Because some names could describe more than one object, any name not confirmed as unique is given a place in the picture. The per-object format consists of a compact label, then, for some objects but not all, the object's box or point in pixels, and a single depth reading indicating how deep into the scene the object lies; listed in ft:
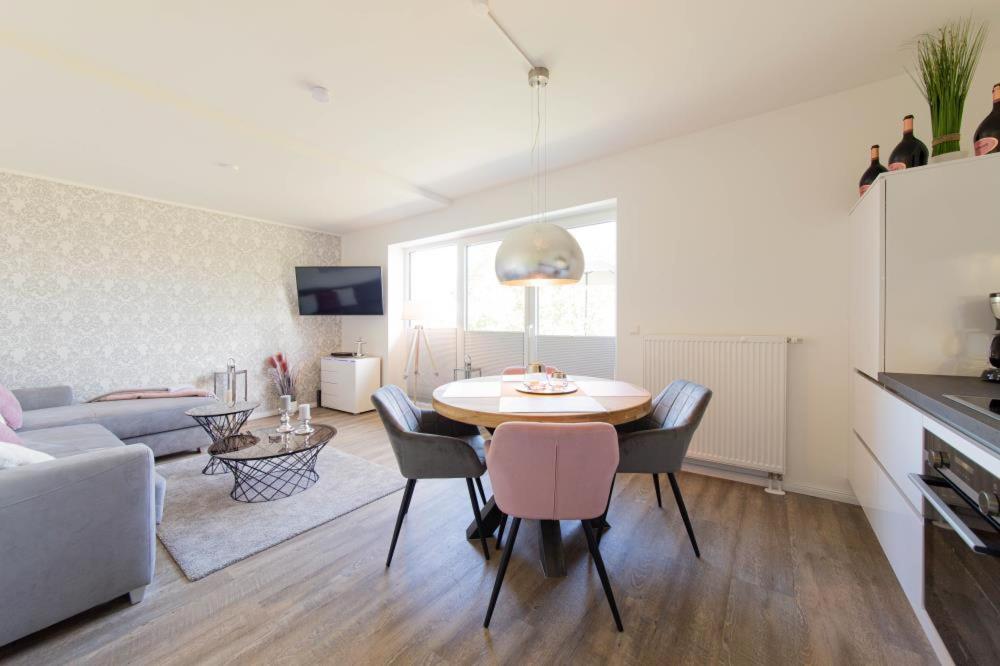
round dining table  5.29
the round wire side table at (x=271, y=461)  7.76
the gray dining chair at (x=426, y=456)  5.62
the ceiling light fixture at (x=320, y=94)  7.30
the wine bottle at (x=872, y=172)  6.64
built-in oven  3.09
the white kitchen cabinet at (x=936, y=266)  5.20
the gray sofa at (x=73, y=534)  4.24
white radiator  8.16
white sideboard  16.03
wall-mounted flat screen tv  16.78
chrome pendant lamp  6.34
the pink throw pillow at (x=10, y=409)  8.38
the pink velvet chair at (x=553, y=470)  4.29
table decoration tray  6.73
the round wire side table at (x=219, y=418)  9.74
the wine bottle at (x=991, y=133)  5.17
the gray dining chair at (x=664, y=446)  5.71
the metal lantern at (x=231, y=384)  14.24
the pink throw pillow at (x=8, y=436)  6.59
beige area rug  6.39
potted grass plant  5.59
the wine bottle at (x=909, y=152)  5.96
